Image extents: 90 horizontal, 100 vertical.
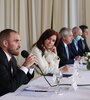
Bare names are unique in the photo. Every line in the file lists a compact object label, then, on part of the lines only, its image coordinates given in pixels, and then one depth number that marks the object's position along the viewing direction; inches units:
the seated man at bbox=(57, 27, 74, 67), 237.7
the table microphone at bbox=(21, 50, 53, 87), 137.4
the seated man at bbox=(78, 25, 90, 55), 340.7
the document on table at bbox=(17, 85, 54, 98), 110.4
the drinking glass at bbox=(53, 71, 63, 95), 127.0
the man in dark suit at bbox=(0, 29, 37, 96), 124.5
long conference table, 106.2
